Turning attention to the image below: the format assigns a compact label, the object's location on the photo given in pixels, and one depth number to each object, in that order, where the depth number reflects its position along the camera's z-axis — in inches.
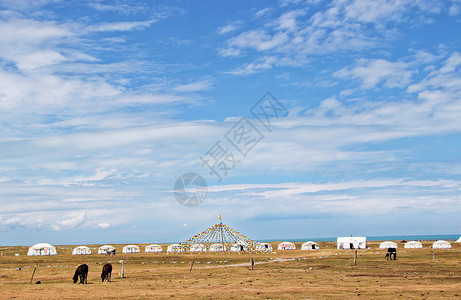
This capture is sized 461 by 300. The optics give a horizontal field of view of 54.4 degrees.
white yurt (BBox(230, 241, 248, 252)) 4304.6
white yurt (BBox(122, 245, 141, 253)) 4730.8
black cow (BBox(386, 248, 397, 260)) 2594.7
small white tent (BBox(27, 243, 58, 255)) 4242.1
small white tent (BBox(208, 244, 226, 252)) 4381.2
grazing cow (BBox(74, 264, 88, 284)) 1475.1
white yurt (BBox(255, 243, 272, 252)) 4199.8
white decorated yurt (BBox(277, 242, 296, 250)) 4912.9
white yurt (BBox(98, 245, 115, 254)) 4576.8
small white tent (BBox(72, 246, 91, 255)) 4486.0
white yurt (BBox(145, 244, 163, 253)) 4734.3
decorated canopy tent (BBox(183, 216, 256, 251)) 4197.8
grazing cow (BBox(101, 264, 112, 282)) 1523.1
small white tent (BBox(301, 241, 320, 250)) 4744.1
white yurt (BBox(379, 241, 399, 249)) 4436.5
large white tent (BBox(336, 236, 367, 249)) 4562.0
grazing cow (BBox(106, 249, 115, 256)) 4389.8
